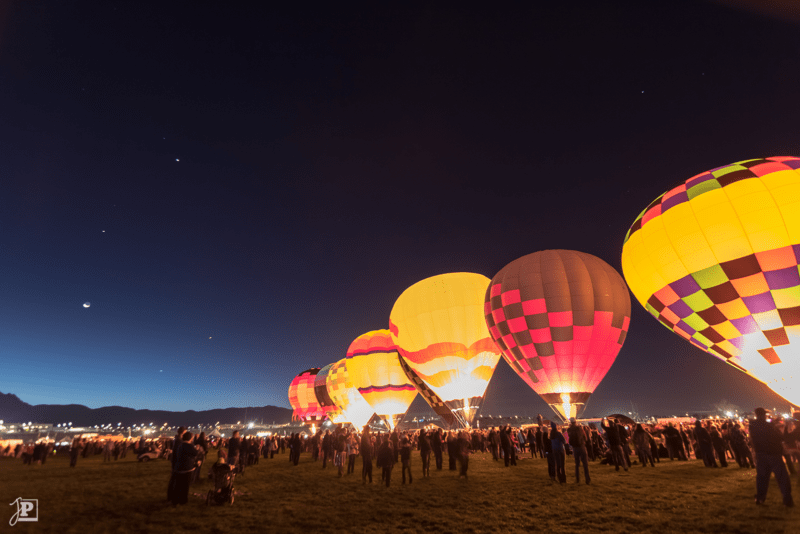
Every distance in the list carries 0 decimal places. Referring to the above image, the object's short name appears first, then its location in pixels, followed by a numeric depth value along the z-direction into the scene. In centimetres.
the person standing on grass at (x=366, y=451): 1100
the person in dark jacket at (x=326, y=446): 1577
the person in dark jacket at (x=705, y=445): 1140
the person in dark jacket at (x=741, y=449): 1089
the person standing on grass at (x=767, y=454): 611
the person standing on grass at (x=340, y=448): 1339
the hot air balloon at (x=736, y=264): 1373
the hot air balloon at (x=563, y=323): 1911
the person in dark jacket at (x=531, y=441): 1771
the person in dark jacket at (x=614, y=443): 1146
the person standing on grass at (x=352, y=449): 1363
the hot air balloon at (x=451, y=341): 2270
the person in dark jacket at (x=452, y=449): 1249
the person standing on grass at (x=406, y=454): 1050
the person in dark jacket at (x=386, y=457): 1011
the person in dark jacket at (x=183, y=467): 752
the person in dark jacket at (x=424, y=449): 1150
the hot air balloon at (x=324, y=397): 4793
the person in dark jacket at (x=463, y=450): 1137
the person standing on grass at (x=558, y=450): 925
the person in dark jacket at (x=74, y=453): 1855
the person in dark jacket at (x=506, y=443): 1412
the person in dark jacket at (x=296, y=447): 1755
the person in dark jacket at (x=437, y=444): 1253
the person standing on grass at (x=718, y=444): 1122
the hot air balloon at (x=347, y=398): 3906
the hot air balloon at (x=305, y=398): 5103
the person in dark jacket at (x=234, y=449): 1224
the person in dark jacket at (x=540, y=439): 1380
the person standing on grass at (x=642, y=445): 1230
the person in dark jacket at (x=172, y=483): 797
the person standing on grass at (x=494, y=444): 1738
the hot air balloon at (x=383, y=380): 3106
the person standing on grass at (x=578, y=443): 895
